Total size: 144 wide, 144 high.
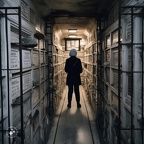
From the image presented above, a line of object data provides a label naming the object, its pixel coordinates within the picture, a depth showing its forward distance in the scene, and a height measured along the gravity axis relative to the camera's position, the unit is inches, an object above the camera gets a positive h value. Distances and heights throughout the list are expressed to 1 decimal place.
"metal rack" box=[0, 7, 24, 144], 87.6 -10.3
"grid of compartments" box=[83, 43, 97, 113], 253.0 -25.9
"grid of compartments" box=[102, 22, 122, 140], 144.7 -11.0
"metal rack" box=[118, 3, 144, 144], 97.1 -3.3
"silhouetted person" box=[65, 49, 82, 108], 260.4 -10.4
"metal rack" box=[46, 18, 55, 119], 228.8 -2.4
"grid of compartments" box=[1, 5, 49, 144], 91.6 -10.3
